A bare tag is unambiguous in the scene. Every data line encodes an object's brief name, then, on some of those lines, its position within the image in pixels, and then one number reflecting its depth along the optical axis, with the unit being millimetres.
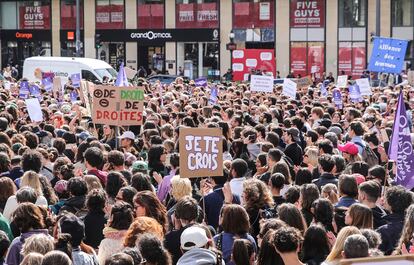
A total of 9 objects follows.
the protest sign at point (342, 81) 29692
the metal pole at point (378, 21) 40066
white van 42094
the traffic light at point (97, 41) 57278
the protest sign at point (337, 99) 23516
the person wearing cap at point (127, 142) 14789
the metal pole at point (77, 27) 56188
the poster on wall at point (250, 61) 53750
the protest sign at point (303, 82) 32222
